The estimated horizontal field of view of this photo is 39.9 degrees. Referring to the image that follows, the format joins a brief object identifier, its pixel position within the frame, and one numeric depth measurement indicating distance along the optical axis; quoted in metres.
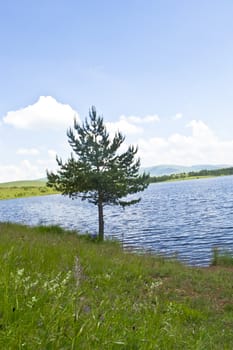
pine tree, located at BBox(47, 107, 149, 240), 20.09
